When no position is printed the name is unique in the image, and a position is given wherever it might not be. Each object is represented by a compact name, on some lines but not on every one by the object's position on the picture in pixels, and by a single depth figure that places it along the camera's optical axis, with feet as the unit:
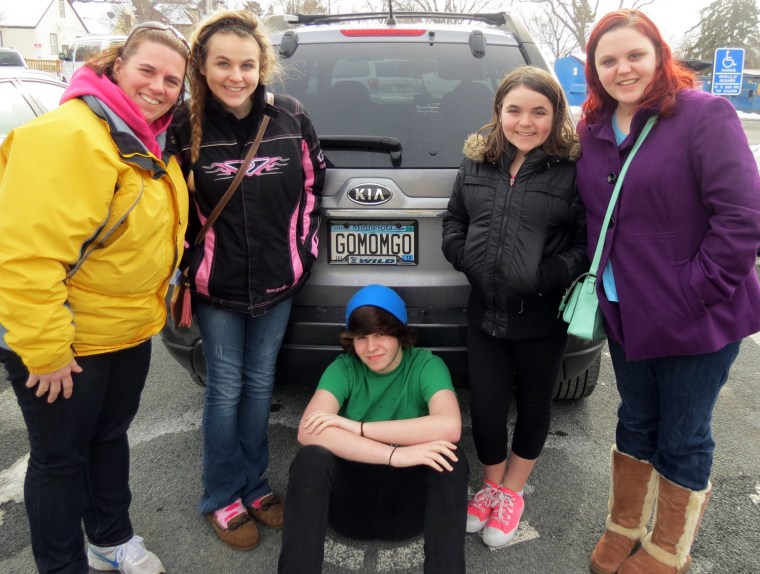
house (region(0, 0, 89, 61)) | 185.26
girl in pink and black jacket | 6.83
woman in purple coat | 5.77
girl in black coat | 7.02
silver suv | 8.09
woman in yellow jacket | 5.31
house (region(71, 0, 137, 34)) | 131.13
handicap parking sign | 31.99
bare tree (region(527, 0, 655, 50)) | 106.83
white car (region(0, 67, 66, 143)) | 19.26
